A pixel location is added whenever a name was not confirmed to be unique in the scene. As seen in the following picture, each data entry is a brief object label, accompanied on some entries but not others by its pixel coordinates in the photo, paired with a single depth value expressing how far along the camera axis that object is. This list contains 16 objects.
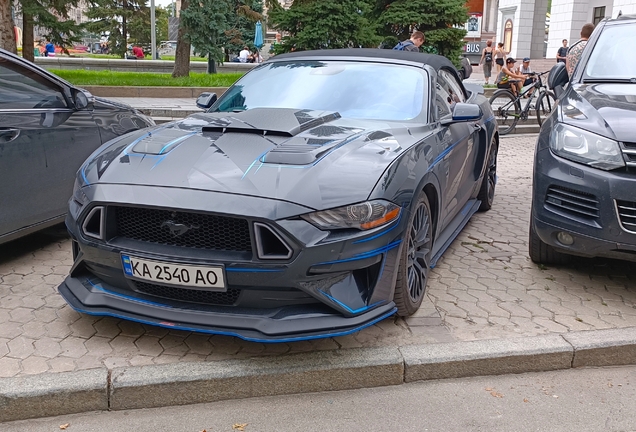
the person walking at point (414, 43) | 10.92
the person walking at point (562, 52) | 21.63
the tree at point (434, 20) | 18.64
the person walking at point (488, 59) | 25.39
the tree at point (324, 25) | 18.05
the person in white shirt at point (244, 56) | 38.05
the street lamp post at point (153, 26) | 35.81
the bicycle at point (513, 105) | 12.97
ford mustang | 3.07
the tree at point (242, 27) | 24.89
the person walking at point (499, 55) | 23.53
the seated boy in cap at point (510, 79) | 14.02
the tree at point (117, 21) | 44.38
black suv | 3.91
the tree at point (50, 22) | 21.41
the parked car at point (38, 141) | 4.49
